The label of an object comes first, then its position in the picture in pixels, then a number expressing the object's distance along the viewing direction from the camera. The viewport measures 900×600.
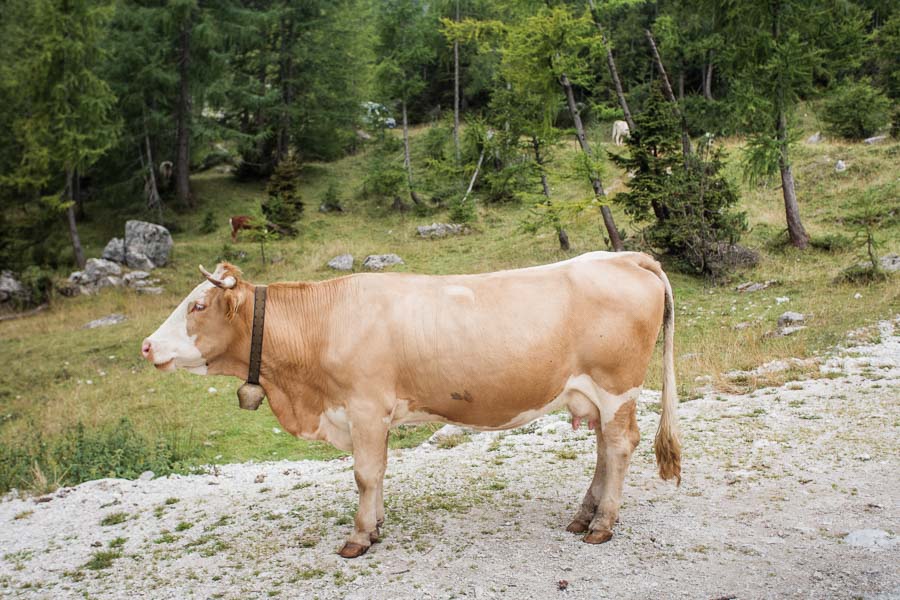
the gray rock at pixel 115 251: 26.36
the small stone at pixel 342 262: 24.00
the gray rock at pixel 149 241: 26.42
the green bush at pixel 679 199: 18.72
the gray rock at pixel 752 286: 16.88
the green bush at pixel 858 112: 30.94
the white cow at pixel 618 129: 37.30
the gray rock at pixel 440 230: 28.47
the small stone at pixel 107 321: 20.69
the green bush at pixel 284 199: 30.20
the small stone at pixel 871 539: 4.93
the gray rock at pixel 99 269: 24.73
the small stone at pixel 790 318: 12.76
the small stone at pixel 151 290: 23.92
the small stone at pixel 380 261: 23.69
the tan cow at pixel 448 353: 5.58
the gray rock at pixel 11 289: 24.88
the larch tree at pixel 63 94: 25.42
